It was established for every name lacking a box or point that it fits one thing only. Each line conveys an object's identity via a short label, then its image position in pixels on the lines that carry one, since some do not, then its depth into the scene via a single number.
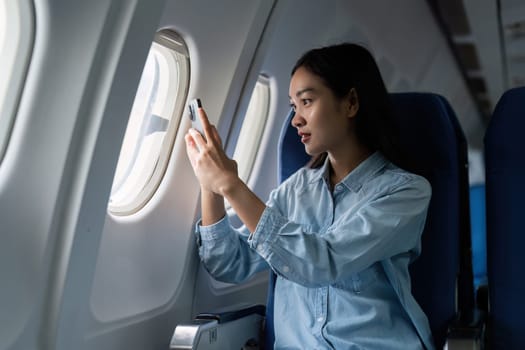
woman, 1.75
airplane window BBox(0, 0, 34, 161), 1.58
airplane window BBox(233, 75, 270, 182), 3.12
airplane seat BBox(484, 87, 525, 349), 1.99
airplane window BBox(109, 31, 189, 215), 2.26
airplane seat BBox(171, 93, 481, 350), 2.03
